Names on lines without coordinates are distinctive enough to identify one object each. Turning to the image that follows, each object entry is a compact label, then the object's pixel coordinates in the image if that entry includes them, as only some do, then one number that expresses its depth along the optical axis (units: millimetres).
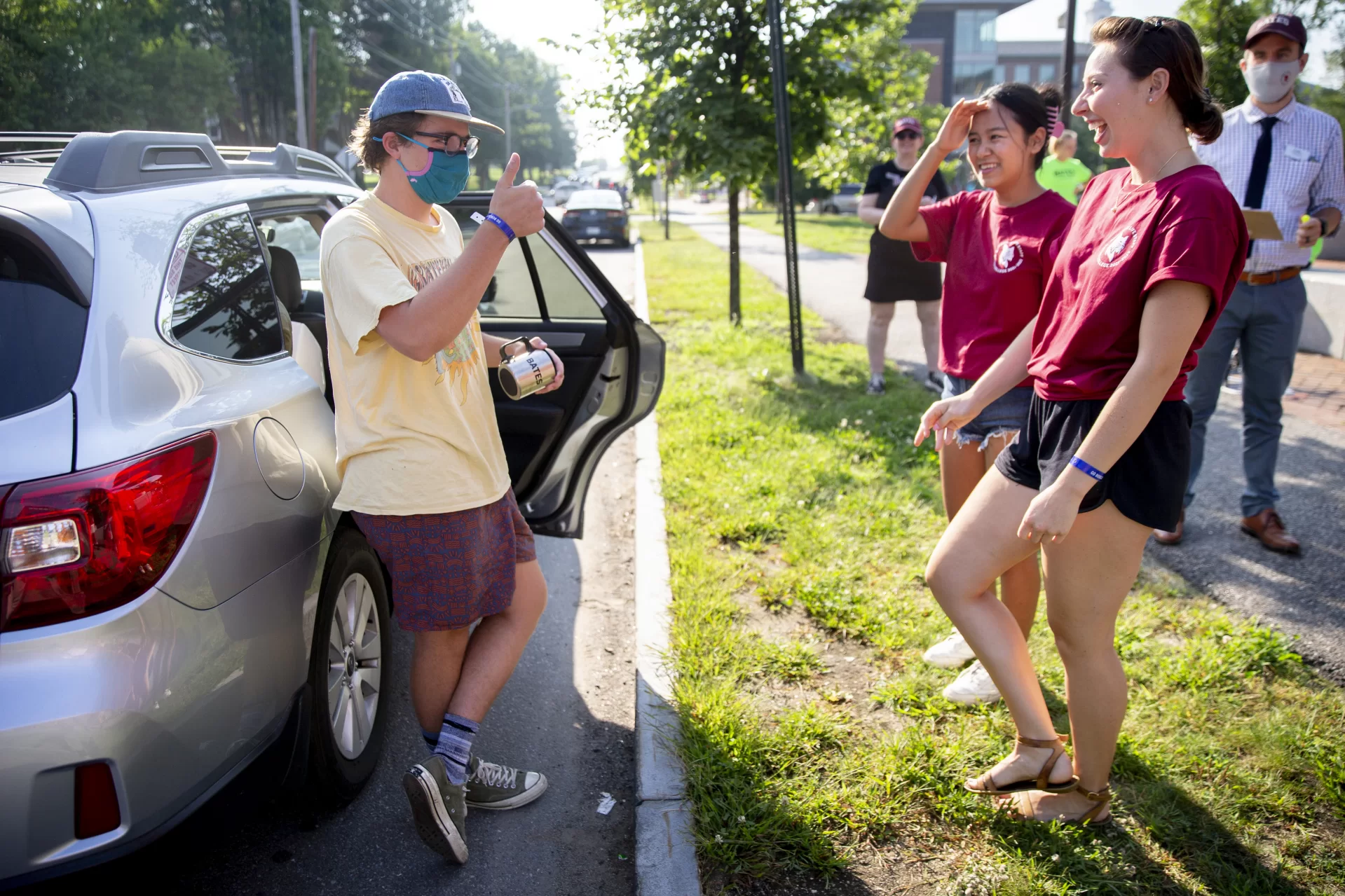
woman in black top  7062
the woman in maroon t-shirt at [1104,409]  2035
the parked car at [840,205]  45062
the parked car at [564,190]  45406
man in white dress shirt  4137
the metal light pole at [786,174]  7090
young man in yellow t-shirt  2129
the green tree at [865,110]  9062
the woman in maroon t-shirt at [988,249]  2873
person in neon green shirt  7270
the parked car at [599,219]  23234
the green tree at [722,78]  8383
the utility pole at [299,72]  31898
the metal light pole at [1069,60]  9266
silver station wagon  1748
